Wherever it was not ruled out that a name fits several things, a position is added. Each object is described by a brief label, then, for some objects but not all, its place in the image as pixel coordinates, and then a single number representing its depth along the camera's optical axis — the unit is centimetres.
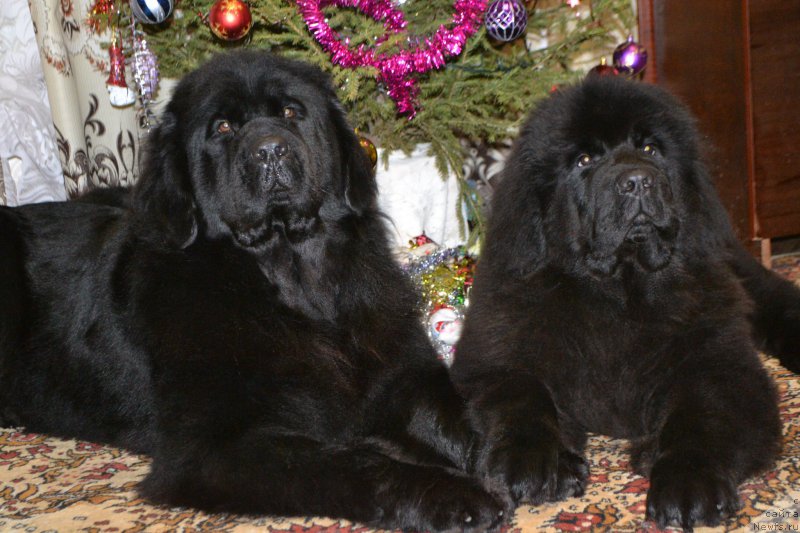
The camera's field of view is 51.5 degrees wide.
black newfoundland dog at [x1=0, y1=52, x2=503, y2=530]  189
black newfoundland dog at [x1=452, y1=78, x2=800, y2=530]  207
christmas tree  318
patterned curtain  356
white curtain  386
